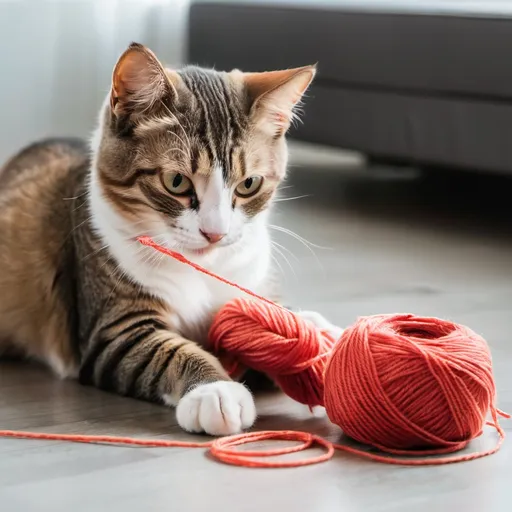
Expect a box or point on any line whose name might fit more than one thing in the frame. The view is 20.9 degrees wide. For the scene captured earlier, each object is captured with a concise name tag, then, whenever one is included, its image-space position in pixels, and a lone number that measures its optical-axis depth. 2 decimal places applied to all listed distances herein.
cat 0.70
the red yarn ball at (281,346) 0.72
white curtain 1.63
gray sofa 1.15
